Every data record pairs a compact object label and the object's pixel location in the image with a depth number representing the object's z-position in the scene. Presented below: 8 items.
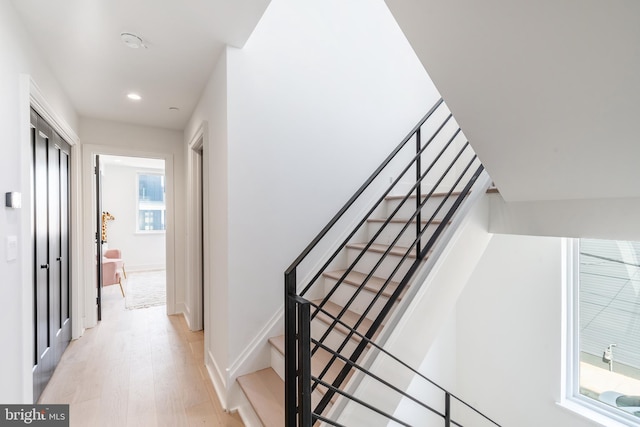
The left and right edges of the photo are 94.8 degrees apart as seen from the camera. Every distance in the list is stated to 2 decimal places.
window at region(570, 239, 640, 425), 2.39
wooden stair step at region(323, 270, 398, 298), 1.88
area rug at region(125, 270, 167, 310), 4.54
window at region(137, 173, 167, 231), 7.05
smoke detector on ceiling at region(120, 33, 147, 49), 1.93
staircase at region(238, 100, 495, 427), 1.31
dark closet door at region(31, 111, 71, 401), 2.11
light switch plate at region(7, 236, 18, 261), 1.53
